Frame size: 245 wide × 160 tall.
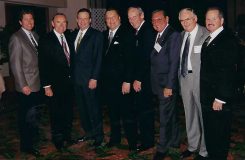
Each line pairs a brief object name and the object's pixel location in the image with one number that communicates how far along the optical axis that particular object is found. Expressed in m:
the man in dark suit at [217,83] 3.06
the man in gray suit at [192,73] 3.38
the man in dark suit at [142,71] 3.67
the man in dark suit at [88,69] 3.96
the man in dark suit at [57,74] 3.87
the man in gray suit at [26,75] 3.70
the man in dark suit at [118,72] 3.79
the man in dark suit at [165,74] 3.46
